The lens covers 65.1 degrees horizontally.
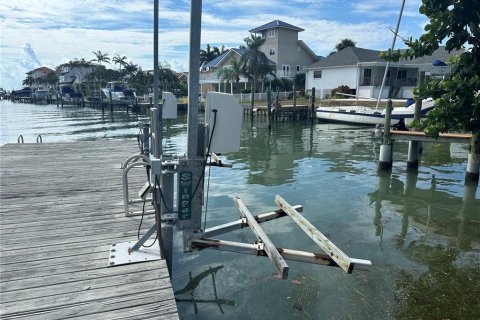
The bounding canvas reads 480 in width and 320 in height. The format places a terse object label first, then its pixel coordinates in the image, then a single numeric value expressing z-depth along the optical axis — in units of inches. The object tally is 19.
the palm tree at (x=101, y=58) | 3112.7
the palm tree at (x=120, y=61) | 3016.7
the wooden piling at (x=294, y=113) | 1327.3
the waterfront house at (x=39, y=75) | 4310.8
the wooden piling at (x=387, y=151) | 496.1
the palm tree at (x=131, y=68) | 2944.4
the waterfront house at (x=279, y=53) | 1926.7
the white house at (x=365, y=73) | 1493.6
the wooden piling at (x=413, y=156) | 505.0
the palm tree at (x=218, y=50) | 2610.7
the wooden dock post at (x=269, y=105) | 1109.0
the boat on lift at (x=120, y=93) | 2366.9
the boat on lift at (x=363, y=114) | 971.9
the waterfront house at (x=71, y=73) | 3818.9
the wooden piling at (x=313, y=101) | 1225.3
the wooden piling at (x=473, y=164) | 415.2
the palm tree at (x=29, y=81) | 4594.0
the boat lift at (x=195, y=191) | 154.5
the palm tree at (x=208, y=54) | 2596.0
